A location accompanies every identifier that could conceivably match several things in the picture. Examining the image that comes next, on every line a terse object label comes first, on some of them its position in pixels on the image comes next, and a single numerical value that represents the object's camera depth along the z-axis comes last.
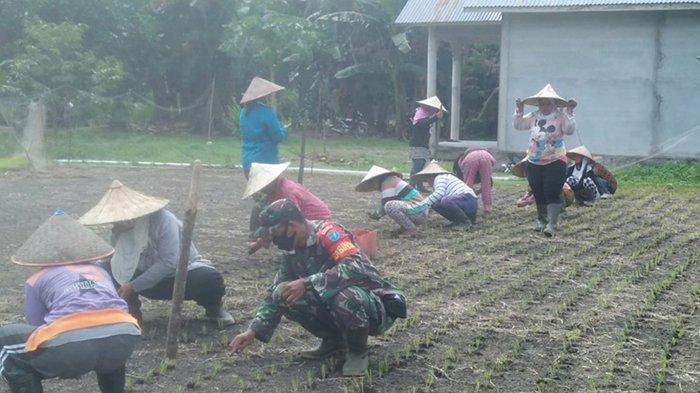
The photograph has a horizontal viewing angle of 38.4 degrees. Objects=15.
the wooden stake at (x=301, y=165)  10.73
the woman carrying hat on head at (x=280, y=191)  7.76
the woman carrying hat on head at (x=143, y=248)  6.23
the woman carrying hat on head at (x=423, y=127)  13.64
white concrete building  16.91
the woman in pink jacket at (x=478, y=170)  12.02
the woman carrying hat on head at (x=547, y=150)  10.42
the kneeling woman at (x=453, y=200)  11.05
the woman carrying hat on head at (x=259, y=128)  9.87
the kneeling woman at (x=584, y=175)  12.89
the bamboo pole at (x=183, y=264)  5.74
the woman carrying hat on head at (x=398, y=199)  10.60
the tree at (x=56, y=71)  23.80
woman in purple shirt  4.64
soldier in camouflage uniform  5.52
